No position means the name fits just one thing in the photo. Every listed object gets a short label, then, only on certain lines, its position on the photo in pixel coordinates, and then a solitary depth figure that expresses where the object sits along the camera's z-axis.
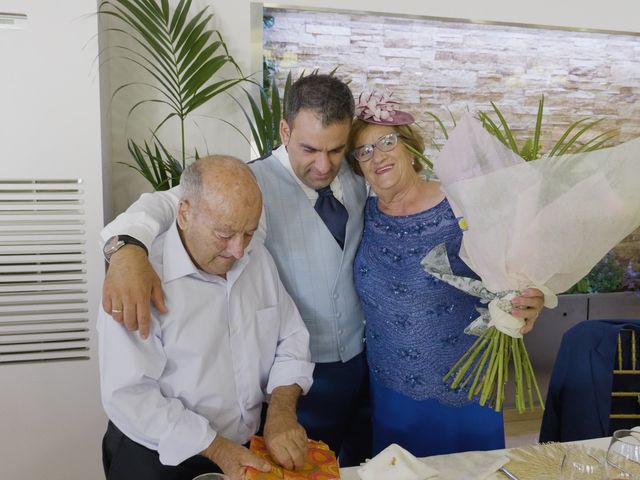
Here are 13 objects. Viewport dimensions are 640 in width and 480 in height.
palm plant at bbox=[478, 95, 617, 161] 1.62
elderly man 1.54
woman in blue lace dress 1.96
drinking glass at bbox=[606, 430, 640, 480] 1.22
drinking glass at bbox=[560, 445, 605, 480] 1.29
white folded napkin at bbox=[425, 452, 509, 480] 1.50
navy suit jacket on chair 2.44
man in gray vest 1.89
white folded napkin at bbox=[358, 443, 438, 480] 1.34
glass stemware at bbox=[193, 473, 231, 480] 1.15
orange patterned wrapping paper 1.44
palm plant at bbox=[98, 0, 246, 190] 2.99
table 1.49
